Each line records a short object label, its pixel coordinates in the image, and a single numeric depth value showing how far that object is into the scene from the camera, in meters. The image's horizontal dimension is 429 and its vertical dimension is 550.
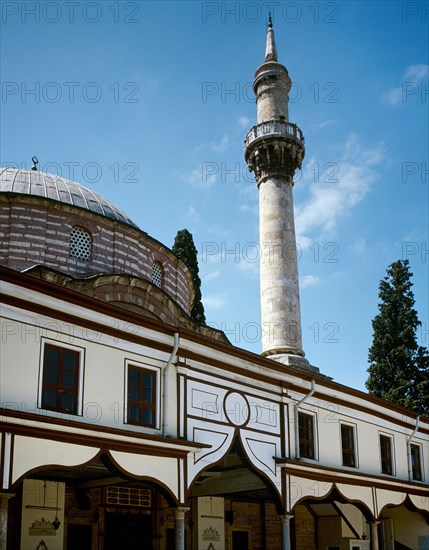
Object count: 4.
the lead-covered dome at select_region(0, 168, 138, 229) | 20.59
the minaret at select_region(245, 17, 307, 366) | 23.36
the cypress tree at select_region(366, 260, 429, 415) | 28.70
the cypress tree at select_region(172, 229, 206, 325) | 30.27
